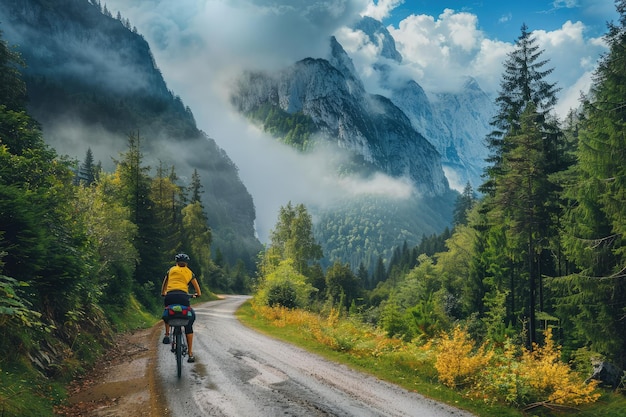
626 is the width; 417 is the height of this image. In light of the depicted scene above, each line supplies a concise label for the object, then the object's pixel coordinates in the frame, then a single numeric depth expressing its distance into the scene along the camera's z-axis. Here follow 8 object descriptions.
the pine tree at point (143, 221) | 35.25
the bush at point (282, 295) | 28.39
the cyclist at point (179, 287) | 9.81
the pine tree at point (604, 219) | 16.58
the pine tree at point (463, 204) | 99.26
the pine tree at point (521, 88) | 30.41
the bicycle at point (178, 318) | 9.65
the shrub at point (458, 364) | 9.43
